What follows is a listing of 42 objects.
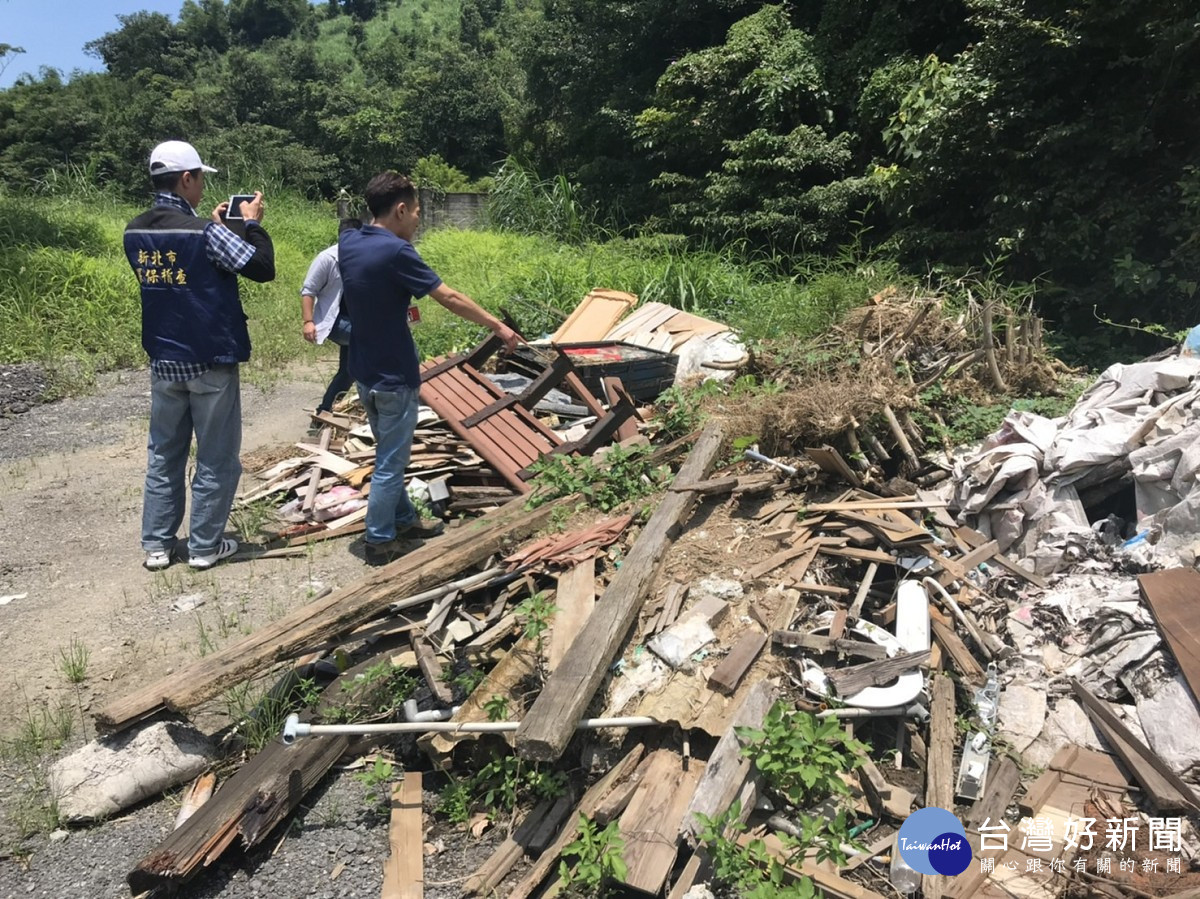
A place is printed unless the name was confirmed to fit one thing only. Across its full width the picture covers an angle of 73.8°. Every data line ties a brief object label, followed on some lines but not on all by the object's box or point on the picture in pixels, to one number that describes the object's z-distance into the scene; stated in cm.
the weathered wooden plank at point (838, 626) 370
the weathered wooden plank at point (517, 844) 293
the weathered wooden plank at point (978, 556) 430
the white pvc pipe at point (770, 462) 477
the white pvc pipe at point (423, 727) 303
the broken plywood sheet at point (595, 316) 875
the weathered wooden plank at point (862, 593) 389
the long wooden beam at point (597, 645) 286
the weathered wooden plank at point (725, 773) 285
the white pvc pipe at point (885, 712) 330
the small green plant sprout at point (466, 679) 358
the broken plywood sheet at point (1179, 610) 336
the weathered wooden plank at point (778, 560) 409
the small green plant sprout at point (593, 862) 271
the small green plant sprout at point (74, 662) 388
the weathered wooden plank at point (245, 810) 279
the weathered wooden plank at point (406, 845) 289
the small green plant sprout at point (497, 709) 334
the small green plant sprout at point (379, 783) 329
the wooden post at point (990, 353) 602
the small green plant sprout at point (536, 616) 368
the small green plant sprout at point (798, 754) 290
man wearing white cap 445
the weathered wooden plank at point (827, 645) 355
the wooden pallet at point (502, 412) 593
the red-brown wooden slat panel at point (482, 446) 577
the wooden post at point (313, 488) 575
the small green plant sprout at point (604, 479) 511
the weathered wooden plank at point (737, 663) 336
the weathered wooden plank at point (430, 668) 359
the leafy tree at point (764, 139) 1191
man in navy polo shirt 446
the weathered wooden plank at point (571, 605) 361
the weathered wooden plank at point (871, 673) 341
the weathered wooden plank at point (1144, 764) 300
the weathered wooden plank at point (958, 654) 368
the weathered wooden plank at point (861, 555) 422
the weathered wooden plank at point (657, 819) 276
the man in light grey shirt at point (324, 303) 599
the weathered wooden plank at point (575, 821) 287
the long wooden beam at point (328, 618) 324
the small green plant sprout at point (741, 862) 262
